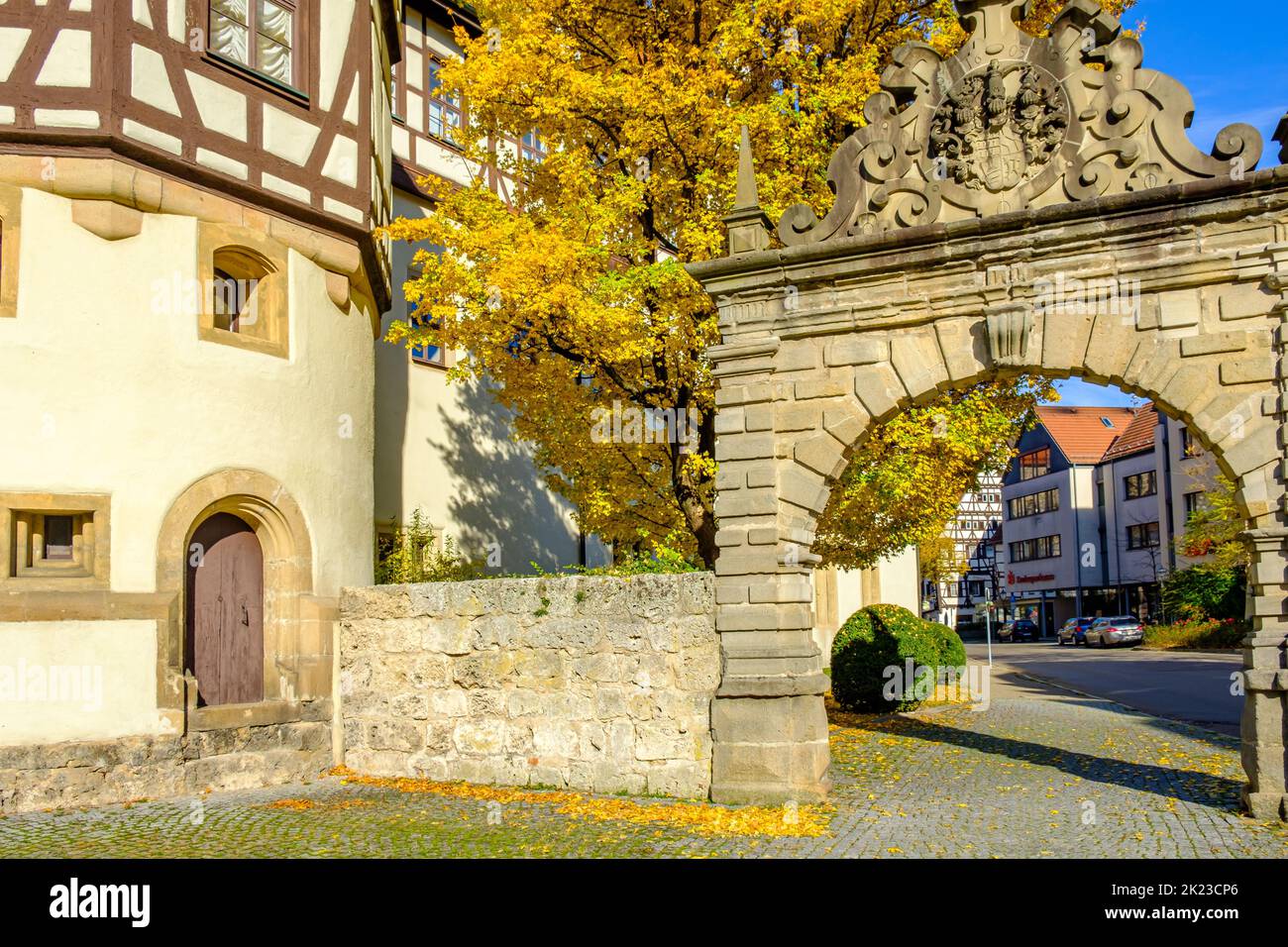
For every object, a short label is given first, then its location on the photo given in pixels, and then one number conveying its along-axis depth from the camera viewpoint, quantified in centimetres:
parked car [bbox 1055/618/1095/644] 4441
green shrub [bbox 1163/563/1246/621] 3591
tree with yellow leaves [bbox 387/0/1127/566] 1130
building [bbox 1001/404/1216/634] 4841
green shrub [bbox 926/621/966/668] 1673
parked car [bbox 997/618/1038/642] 5683
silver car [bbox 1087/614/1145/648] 4003
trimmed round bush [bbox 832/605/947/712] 1568
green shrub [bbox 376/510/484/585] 1326
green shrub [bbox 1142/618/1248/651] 3219
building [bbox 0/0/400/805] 988
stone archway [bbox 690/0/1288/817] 827
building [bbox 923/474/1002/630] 4966
